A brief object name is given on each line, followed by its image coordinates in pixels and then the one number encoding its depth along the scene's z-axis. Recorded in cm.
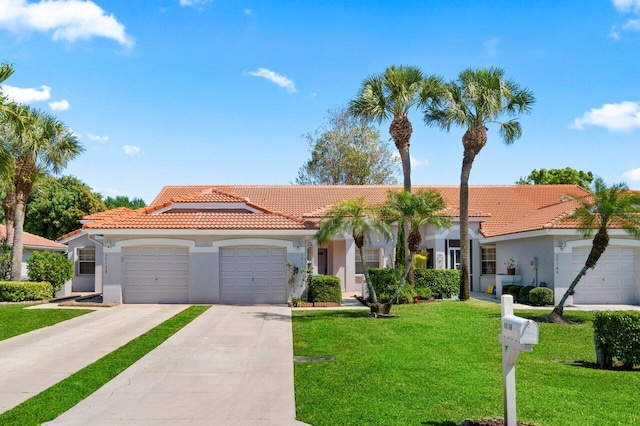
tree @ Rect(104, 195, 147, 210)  5425
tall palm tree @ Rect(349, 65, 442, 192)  2353
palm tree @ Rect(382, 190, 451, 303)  1919
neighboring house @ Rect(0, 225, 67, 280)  3039
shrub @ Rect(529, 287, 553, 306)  2238
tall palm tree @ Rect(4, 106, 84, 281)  2433
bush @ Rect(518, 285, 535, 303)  2344
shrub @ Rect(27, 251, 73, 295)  2430
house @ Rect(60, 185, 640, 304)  2227
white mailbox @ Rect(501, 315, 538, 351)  627
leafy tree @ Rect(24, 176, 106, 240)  4625
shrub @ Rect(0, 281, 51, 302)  2281
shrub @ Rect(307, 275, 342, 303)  2231
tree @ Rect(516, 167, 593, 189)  5206
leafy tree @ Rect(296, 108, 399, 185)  4894
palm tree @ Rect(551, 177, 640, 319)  1700
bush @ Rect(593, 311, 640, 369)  1098
